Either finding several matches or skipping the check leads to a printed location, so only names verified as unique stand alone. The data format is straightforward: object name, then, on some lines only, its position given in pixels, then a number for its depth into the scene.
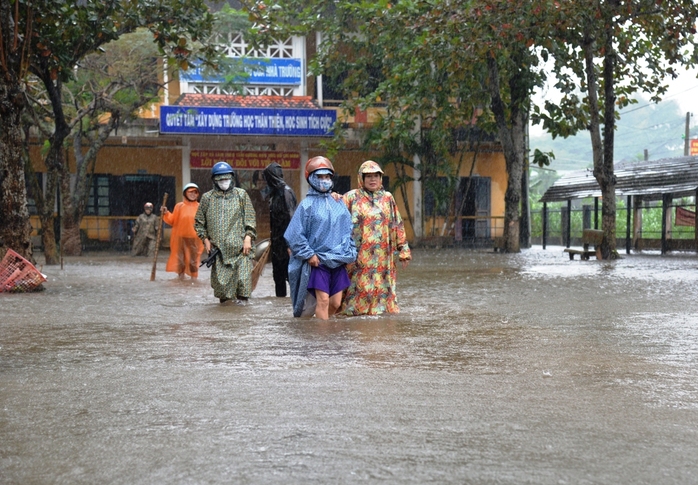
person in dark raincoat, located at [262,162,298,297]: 11.62
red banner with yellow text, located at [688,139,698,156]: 46.93
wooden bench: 22.67
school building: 27.67
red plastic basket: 13.02
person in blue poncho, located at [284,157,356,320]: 8.66
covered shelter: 25.52
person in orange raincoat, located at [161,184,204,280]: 16.05
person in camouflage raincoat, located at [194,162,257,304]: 11.16
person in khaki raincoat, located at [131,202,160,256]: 26.53
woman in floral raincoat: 9.05
